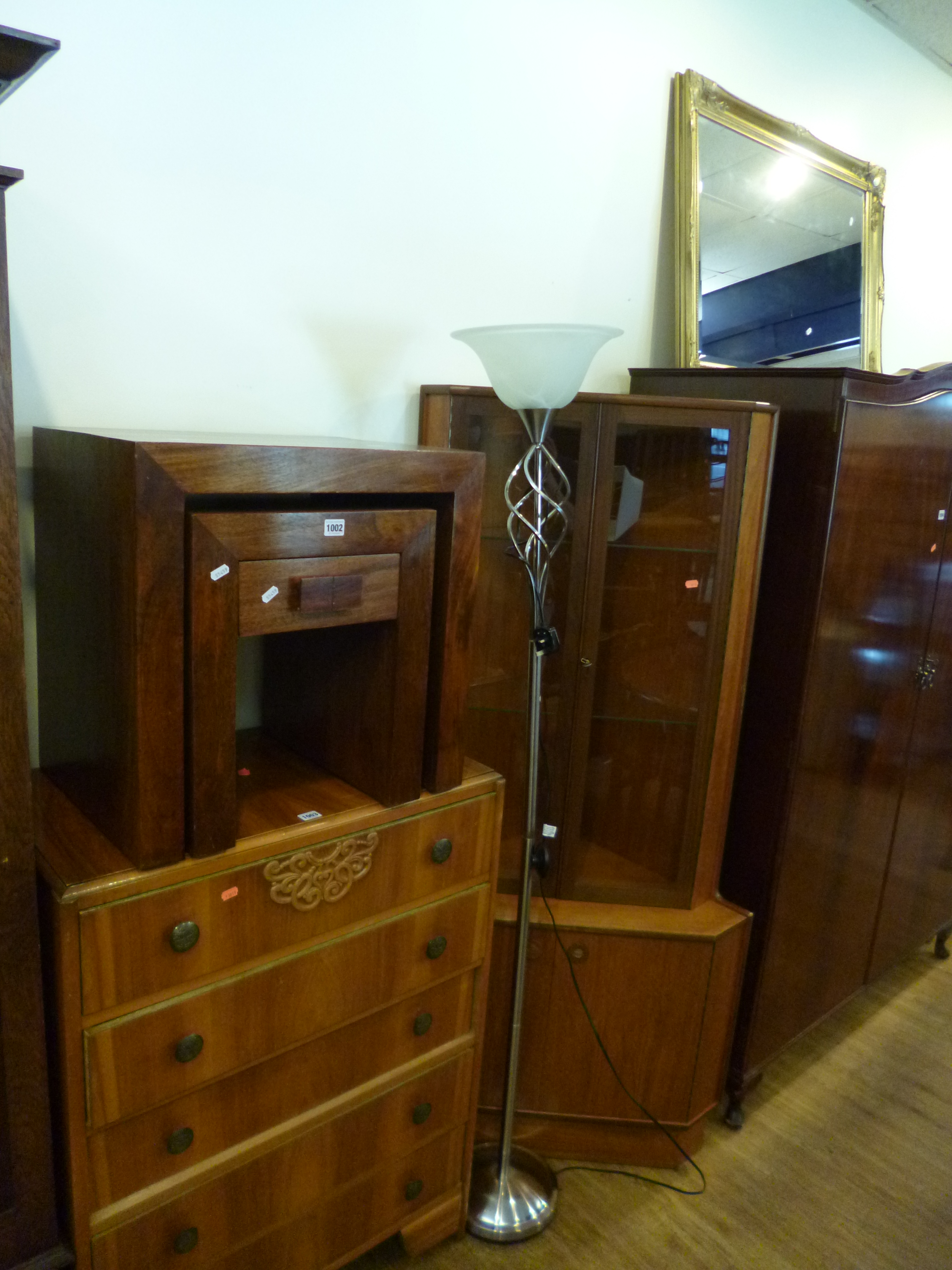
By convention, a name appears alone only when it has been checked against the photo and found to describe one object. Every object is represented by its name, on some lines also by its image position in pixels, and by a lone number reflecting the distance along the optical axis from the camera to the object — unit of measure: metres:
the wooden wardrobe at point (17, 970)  0.92
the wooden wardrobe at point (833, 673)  1.75
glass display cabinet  1.68
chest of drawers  1.08
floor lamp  1.37
